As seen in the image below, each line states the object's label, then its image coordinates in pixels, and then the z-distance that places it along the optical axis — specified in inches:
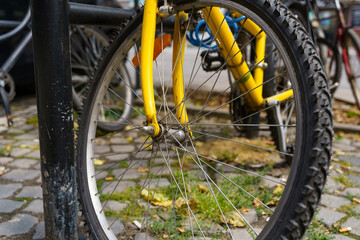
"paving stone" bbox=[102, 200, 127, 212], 88.5
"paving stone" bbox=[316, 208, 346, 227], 83.1
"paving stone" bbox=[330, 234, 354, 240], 76.7
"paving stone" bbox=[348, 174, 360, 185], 105.6
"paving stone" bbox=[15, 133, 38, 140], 146.6
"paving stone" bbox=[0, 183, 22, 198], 97.0
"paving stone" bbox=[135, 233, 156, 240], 76.4
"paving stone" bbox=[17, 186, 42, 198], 96.8
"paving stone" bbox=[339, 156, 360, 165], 122.9
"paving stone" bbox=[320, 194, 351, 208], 91.5
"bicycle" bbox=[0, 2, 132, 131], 133.0
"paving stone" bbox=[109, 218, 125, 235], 78.7
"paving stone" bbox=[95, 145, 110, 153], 133.6
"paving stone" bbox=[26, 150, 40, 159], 126.0
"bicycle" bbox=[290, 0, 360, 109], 167.8
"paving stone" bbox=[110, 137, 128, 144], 144.2
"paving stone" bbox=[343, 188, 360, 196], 98.0
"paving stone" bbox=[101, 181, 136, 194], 98.3
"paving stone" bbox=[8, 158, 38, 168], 117.3
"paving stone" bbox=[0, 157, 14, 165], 120.1
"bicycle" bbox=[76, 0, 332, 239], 47.1
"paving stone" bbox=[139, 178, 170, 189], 100.7
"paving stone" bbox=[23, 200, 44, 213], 88.6
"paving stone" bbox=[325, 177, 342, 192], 100.5
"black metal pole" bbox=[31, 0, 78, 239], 57.4
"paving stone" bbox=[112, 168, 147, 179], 108.9
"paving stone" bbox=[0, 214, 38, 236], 78.8
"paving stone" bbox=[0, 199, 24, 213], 88.4
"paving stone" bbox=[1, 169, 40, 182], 107.6
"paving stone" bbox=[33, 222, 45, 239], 77.4
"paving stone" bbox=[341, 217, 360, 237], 79.2
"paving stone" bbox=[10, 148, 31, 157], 127.0
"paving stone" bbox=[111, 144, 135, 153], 134.9
